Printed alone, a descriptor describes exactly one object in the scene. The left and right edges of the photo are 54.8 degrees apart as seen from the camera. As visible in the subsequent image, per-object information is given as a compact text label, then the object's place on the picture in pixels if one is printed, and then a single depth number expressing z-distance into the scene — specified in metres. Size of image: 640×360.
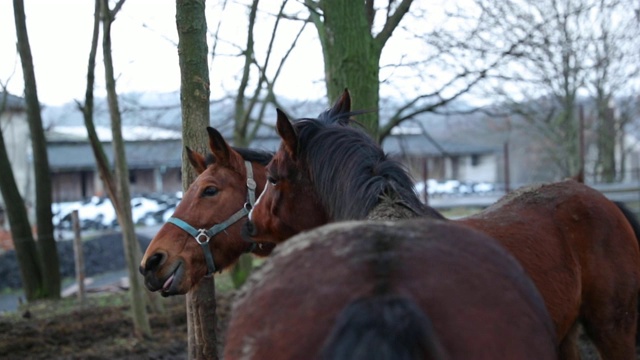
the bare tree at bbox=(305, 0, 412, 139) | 5.47
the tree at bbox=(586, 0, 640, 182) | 20.27
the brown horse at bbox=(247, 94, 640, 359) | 2.67
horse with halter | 3.73
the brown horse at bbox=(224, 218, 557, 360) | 1.41
